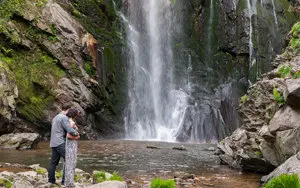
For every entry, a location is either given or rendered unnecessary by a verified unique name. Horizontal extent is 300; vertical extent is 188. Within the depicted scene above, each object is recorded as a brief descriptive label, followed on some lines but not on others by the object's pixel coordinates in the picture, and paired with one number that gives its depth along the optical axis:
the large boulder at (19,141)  16.44
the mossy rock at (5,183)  6.93
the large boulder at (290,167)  7.34
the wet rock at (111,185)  6.79
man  7.91
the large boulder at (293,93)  9.15
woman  7.59
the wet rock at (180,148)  19.80
